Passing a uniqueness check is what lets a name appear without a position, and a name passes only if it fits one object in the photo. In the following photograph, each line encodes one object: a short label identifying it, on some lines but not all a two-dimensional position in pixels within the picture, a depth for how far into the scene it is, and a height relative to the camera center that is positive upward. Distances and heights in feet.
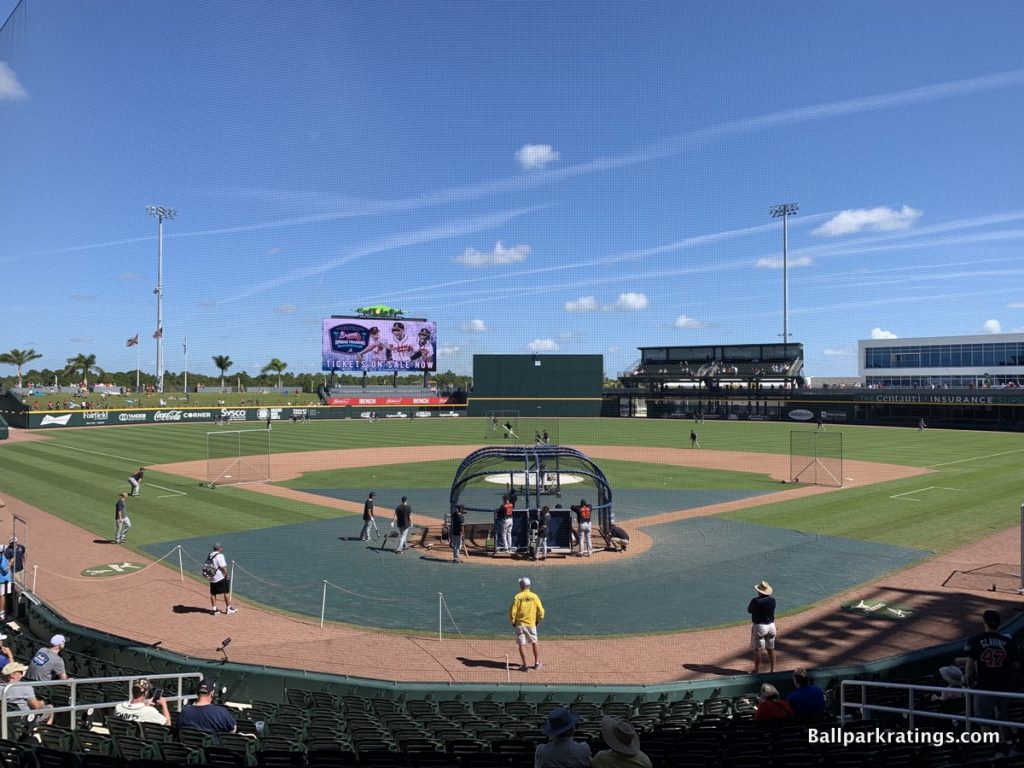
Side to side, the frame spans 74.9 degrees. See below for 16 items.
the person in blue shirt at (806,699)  23.76 -11.24
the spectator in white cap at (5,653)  30.73 -13.26
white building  280.31 +10.88
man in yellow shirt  36.76 -12.76
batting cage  62.95 -12.53
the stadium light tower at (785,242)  306.37 +65.92
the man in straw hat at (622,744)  14.34 -7.71
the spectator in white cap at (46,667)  29.17 -12.33
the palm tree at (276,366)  473.75 +14.53
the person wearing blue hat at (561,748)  15.66 -8.59
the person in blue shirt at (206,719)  23.93 -11.97
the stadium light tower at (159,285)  283.79 +43.93
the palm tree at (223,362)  473.67 +17.32
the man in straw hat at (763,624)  35.78 -12.83
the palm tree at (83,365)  430.20 +14.05
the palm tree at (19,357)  420.36 +18.55
